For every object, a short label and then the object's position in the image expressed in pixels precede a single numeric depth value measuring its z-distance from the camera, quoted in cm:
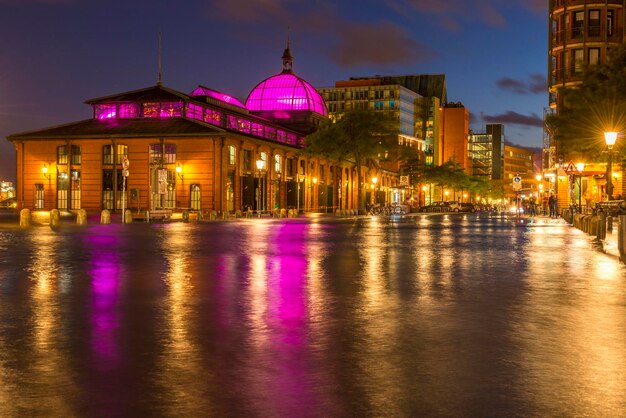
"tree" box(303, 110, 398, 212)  7338
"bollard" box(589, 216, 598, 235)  3090
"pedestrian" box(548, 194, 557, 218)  6562
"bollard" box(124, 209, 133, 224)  4688
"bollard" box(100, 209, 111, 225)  4482
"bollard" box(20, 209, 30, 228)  3809
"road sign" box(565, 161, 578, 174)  4569
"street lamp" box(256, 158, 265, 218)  5975
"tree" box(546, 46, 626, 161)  4412
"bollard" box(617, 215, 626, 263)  1961
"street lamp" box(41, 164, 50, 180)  6815
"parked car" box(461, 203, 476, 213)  11084
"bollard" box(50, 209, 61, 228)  3919
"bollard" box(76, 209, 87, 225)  4286
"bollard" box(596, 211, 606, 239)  2771
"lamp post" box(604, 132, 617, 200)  2986
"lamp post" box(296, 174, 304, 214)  8146
